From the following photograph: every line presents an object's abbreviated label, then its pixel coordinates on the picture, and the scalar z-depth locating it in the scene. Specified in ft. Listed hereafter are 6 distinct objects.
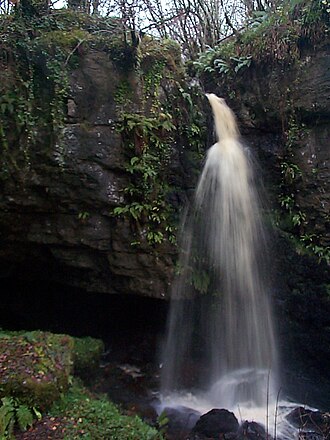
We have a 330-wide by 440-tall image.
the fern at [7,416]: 13.08
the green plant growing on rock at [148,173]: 20.94
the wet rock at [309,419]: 17.80
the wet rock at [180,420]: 18.13
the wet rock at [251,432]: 16.94
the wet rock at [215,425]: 17.15
